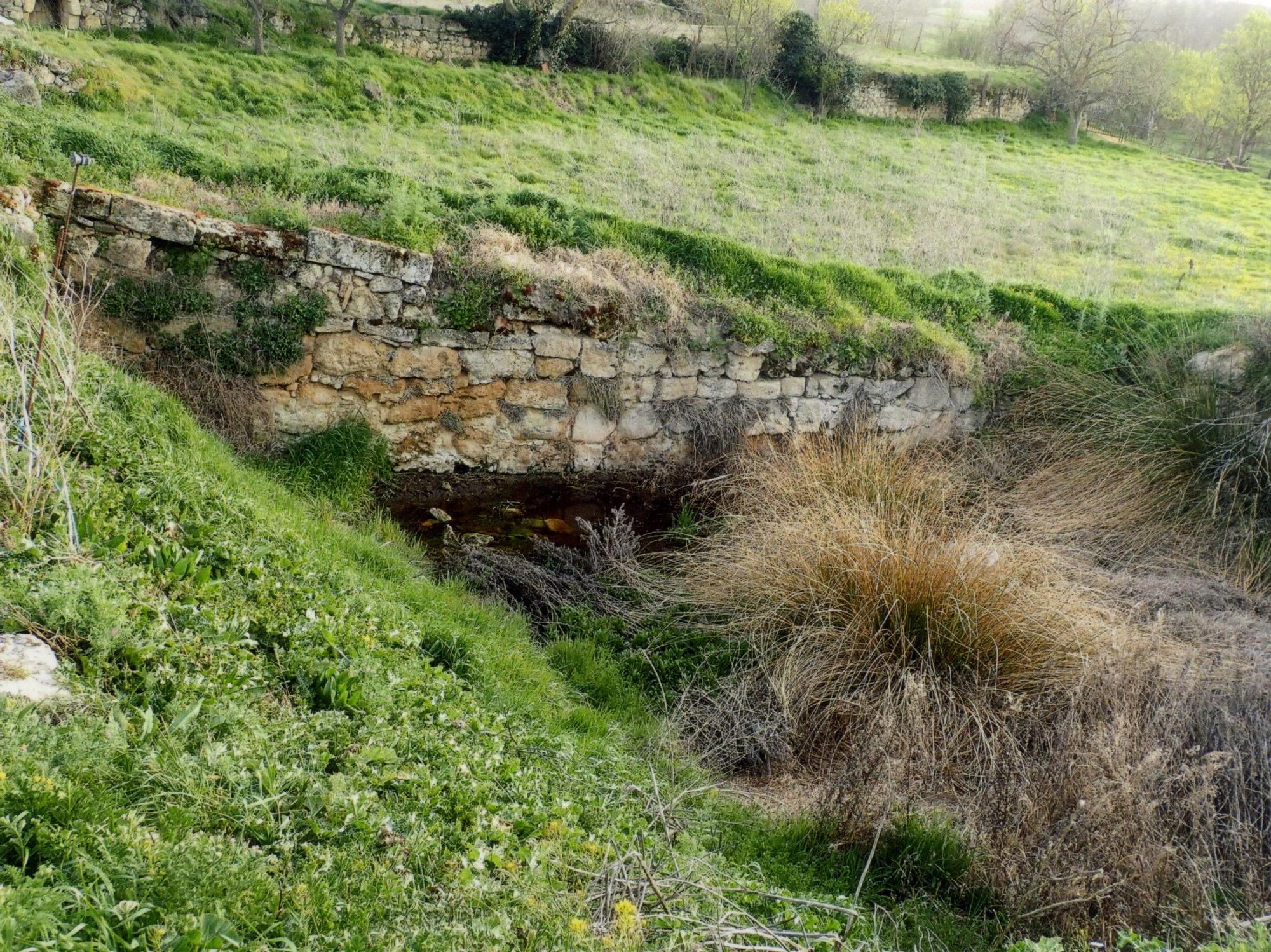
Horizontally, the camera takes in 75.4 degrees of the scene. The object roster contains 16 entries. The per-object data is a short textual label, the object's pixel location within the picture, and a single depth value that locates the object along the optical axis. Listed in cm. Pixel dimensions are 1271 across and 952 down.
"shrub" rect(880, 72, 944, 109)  2216
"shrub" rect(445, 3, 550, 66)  1755
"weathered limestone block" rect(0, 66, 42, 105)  862
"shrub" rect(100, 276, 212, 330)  675
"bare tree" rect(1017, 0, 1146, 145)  2464
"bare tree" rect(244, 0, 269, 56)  1428
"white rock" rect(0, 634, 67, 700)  246
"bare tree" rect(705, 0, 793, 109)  2044
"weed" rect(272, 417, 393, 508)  690
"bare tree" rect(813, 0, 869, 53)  2565
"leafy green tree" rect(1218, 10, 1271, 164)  2550
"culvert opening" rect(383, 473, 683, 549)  746
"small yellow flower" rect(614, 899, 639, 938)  235
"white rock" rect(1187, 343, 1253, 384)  830
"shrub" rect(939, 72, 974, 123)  2266
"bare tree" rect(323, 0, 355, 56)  1553
